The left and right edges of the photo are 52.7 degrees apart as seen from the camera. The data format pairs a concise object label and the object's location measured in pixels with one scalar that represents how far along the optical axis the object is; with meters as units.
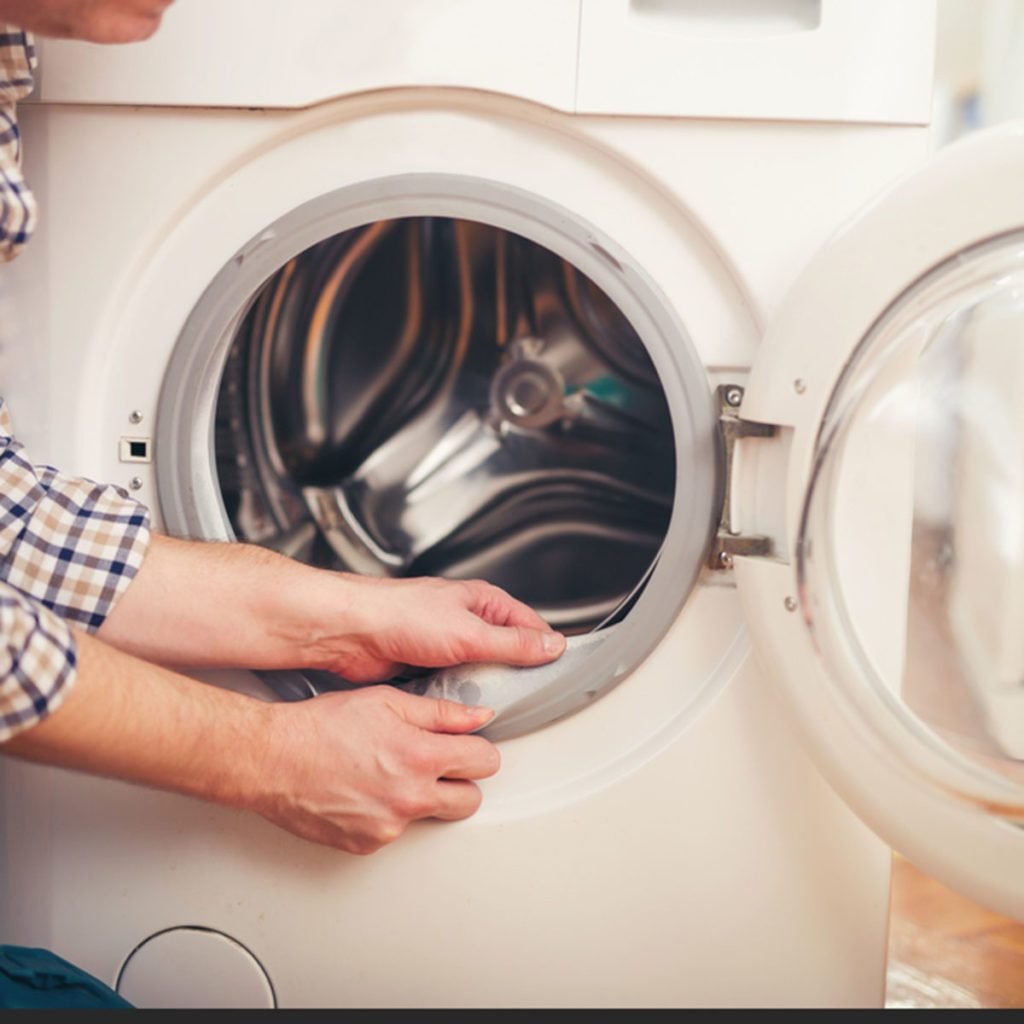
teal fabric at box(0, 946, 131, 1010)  0.68
